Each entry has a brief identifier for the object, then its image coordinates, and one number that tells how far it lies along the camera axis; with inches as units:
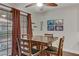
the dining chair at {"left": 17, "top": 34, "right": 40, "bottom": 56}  76.8
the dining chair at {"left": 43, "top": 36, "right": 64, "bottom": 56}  75.4
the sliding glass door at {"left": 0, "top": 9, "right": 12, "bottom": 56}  73.9
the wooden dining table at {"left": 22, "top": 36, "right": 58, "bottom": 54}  78.8
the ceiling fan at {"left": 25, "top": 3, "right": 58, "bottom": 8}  73.2
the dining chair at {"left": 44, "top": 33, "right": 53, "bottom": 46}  77.2
